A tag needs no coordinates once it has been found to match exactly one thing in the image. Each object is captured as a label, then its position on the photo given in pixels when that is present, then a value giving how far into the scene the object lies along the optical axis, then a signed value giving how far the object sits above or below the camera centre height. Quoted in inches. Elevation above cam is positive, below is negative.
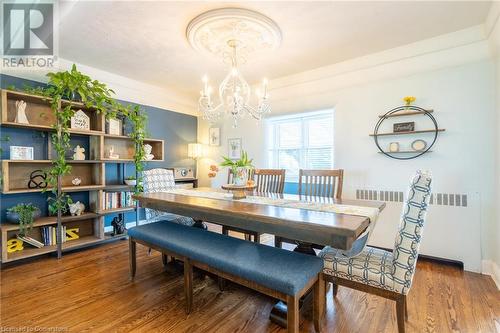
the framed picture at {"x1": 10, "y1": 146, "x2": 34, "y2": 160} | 102.1 +6.1
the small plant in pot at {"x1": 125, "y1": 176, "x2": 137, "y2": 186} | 140.9 -9.2
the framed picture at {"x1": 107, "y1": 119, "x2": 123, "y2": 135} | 131.9 +22.7
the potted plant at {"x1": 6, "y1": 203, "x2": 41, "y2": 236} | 99.6 -21.5
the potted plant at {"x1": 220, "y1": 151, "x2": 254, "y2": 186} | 83.0 -1.9
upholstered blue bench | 51.3 -24.8
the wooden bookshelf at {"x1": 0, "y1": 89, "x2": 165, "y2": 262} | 98.5 -1.8
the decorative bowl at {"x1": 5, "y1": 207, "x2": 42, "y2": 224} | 100.0 -21.5
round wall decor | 102.4 +14.0
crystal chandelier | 90.8 +28.7
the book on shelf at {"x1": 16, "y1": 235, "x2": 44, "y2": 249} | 104.2 -33.6
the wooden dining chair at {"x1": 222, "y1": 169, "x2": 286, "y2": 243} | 109.8 -8.0
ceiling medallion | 82.0 +50.8
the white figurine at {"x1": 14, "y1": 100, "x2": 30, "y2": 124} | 101.7 +23.3
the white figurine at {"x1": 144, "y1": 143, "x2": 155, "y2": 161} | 147.7 +8.2
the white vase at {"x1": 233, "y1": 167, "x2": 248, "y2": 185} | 85.0 -4.1
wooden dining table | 49.6 -13.0
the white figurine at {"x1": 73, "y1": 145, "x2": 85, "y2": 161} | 119.6 +6.3
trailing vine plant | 105.3 +30.7
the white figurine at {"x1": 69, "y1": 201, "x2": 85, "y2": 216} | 118.2 -21.6
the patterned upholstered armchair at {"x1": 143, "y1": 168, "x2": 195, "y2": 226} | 105.5 -9.3
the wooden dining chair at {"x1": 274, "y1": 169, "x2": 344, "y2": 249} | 97.0 -8.6
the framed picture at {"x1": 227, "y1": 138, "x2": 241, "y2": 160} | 168.2 +12.2
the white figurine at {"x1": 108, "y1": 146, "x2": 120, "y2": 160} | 135.0 +6.4
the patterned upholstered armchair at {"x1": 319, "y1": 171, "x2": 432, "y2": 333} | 51.7 -24.5
